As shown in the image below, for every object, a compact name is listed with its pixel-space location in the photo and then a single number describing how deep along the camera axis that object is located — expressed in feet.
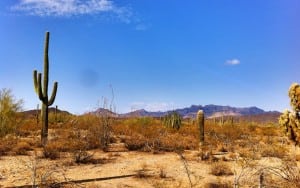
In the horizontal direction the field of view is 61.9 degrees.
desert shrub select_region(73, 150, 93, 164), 22.79
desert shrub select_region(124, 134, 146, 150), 30.27
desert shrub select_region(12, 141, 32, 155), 26.18
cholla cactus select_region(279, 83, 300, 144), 16.49
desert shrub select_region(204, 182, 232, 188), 17.50
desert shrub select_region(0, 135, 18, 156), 26.24
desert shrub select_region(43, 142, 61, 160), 24.17
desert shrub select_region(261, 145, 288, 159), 26.88
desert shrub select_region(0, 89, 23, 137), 35.61
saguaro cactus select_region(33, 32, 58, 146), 31.69
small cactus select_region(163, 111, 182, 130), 51.42
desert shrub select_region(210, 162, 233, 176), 20.59
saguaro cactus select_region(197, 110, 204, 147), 31.15
